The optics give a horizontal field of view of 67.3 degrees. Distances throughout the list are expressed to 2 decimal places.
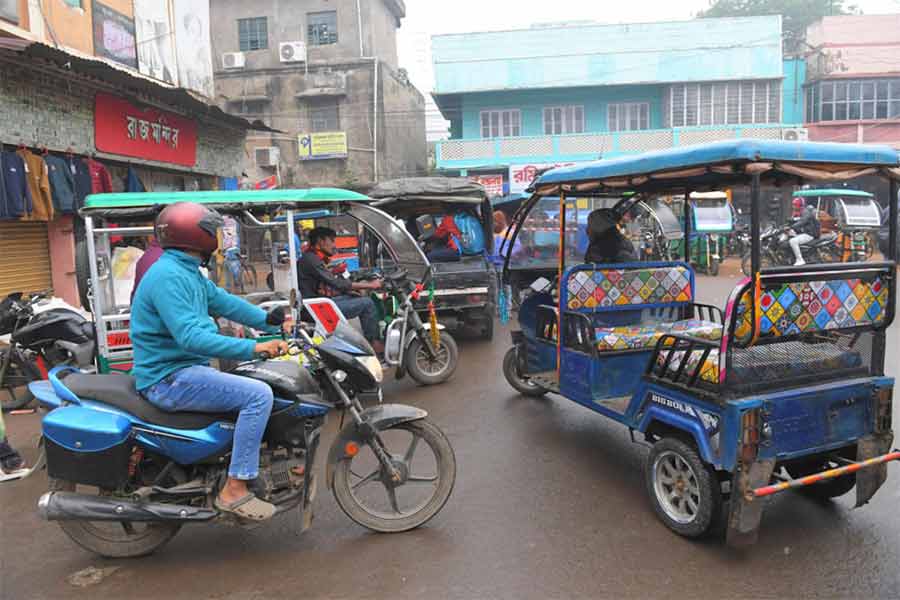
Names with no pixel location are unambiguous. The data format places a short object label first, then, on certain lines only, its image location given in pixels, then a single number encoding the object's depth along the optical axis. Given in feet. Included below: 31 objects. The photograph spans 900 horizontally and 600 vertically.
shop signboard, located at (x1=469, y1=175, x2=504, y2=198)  82.64
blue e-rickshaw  11.06
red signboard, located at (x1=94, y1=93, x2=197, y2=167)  35.88
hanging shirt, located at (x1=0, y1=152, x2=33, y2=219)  27.55
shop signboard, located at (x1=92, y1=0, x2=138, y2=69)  36.76
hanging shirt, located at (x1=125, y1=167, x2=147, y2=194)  37.90
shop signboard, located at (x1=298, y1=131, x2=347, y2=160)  83.61
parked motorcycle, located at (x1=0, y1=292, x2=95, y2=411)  20.10
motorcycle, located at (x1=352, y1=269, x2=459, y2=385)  22.56
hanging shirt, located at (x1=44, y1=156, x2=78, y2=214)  30.68
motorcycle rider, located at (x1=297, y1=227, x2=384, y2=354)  22.33
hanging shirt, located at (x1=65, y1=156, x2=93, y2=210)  32.09
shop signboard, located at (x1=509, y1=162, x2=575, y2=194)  80.28
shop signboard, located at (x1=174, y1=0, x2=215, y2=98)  45.88
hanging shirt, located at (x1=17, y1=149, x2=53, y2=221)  29.40
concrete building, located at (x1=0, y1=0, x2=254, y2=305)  29.81
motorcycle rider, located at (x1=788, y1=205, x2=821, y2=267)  42.45
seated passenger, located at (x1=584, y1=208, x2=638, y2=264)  19.33
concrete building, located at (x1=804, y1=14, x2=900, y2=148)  82.12
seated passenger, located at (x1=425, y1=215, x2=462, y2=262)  33.77
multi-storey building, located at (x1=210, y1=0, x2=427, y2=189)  84.64
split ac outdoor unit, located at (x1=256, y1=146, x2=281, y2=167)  84.43
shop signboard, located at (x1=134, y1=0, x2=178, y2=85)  41.14
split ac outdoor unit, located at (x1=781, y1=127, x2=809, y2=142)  76.69
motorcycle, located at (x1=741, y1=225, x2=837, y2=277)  38.21
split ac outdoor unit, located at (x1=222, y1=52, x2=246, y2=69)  85.71
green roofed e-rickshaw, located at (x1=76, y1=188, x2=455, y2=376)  18.74
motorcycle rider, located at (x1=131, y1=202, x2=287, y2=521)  10.53
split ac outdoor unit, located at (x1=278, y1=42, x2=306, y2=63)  84.28
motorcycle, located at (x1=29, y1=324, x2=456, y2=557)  10.72
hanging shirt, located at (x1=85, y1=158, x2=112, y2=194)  33.58
